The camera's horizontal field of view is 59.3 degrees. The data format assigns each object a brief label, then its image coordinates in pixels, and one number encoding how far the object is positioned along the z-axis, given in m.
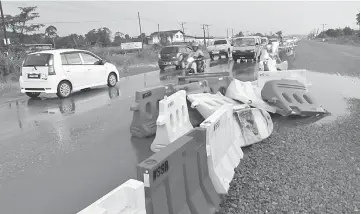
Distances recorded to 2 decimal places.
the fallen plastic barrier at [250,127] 5.65
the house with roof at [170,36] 74.76
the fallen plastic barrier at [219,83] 8.73
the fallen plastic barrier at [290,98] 7.64
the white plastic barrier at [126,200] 2.44
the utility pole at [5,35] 20.38
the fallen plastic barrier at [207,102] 6.69
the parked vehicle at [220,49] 31.57
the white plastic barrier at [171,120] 5.53
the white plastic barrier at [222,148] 3.97
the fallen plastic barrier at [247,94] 7.85
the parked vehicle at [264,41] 29.58
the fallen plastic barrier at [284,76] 9.40
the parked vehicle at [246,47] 25.61
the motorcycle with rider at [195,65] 18.13
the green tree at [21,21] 32.22
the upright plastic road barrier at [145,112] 6.45
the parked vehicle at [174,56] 21.47
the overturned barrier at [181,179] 2.92
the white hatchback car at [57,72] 11.34
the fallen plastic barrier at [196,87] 7.86
